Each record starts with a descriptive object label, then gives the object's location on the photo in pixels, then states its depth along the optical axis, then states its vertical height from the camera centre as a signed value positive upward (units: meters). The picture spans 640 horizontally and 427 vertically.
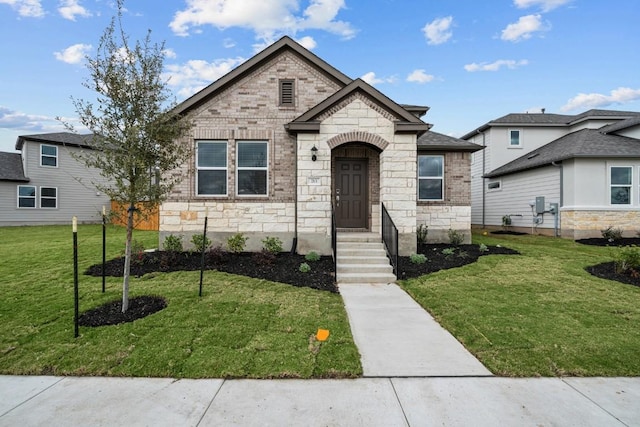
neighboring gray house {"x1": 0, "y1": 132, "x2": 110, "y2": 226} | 20.78 +1.65
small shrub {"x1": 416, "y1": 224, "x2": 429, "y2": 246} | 11.37 -0.83
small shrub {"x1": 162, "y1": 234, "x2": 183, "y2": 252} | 9.90 -1.03
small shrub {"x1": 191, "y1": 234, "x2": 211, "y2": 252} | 9.87 -0.96
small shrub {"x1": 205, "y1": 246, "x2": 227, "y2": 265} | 8.87 -1.28
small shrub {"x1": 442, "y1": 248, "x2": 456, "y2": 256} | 9.90 -1.27
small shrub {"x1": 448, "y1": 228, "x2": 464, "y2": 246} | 11.73 -0.99
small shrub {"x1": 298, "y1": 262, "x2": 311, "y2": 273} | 8.04 -1.43
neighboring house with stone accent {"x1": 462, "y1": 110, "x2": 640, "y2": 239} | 13.59 +1.84
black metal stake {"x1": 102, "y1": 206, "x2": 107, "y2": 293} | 5.27 -0.11
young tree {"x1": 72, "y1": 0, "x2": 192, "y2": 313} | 4.92 +1.40
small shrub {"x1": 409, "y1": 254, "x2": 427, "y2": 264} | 8.95 -1.34
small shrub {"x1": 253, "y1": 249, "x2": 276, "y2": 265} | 8.58 -1.27
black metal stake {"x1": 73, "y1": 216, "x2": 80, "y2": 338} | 4.25 -0.94
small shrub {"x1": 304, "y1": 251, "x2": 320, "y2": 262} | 8.89 -1.28
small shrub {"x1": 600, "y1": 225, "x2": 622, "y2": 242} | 13.05 -0.94
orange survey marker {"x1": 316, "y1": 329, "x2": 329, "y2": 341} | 4.31 -1.69
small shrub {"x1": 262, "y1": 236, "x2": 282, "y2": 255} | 9.43 -1.04
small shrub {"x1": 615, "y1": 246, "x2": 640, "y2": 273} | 7.68 -1.19
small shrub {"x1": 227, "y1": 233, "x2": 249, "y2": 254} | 9.59 -0.96
